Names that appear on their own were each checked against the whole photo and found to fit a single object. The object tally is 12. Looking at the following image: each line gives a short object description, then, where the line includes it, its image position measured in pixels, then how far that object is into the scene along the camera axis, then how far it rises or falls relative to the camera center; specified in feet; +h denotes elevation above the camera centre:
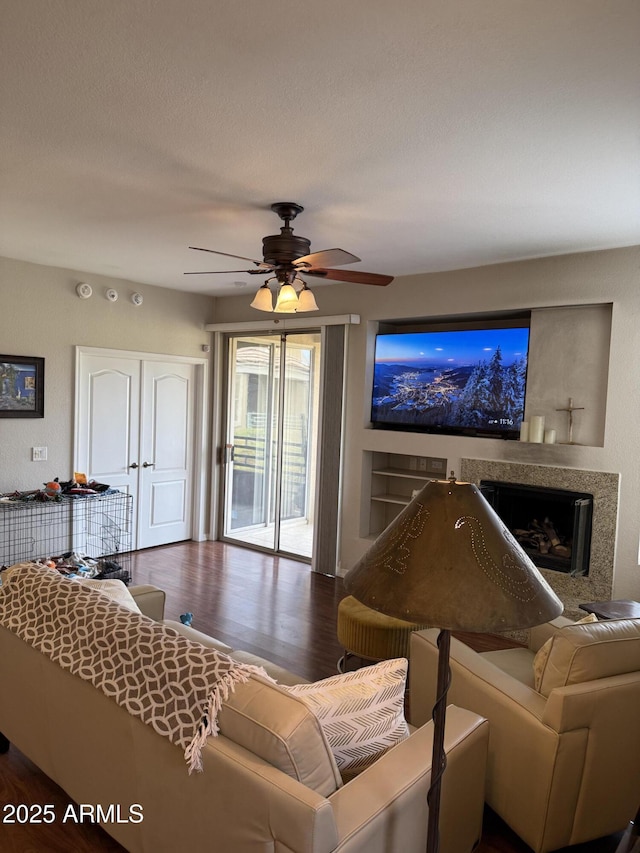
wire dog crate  16.83 -4.27
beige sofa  4.81 -3.47
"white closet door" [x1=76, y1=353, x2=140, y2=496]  18.54 -1.02
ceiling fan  10.79 +2.39
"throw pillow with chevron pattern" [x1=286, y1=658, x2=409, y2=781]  5.70 -3.03
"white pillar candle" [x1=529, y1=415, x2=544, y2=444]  14.20 -0.56
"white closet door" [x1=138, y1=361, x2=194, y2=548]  20.39 -2.20
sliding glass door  20.35 -1.62
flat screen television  15.26 +0.57
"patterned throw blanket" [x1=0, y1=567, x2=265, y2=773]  5.43 -2.74
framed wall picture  16.63 -0.06
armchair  6.65 -3.79
